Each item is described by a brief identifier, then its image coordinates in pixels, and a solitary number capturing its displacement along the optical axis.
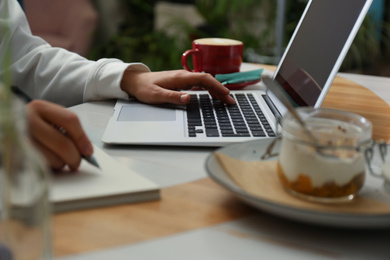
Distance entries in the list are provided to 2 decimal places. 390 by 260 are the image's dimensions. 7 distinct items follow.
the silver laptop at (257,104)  0.79
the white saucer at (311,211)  0.49
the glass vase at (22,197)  0.38
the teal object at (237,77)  1.14
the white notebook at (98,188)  0.56
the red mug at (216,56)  1.19
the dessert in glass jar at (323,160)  0.52
